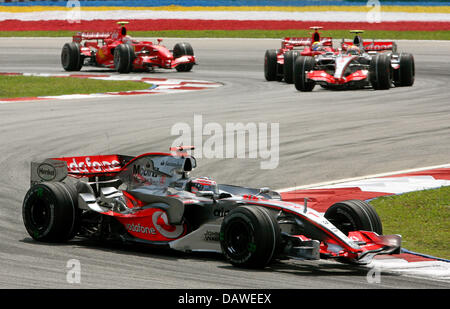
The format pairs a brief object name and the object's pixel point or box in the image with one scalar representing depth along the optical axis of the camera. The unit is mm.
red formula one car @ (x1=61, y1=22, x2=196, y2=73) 30719
